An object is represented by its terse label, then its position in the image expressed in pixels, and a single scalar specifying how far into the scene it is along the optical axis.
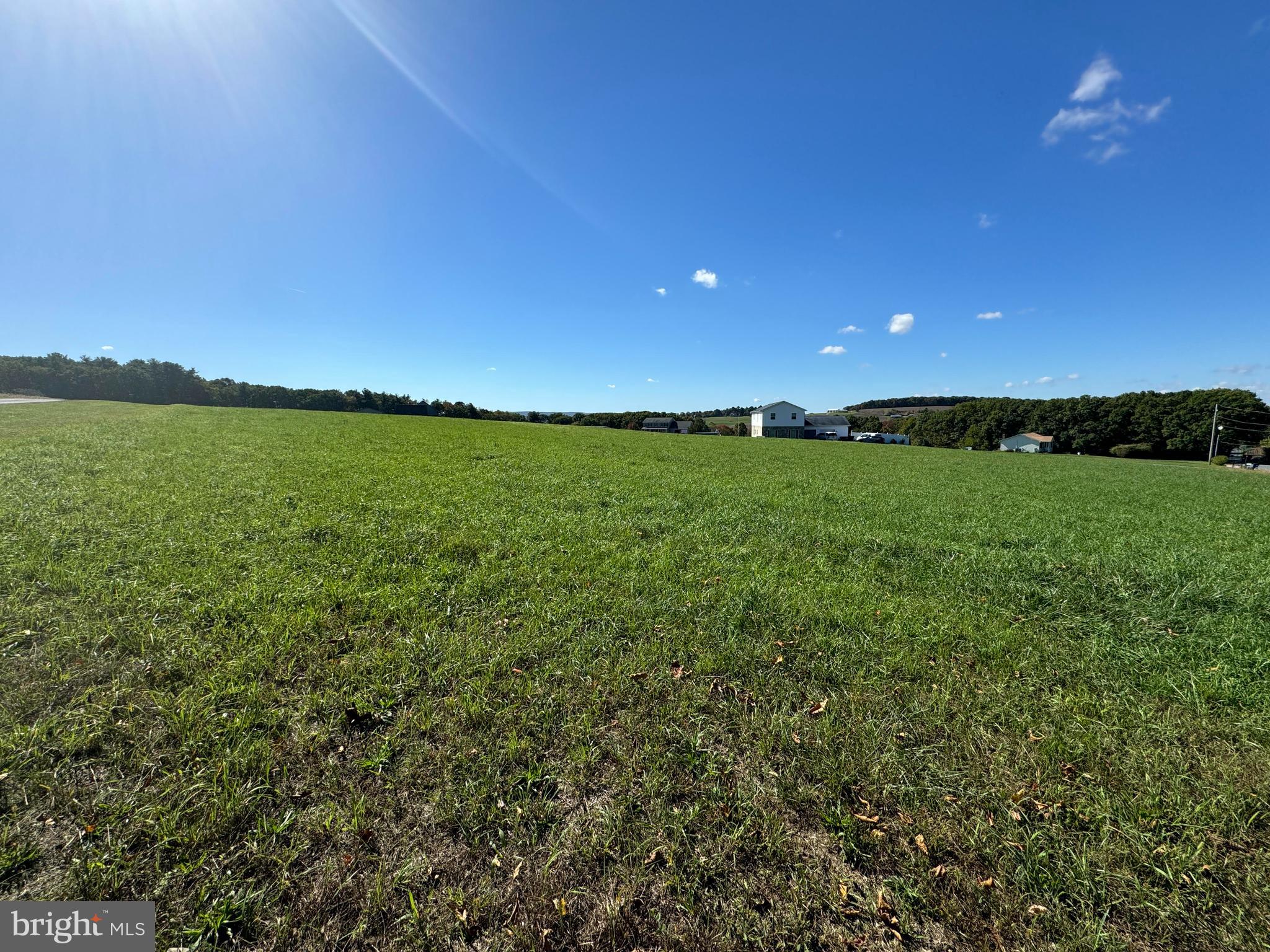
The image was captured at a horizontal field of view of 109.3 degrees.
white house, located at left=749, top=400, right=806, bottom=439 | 77.88
